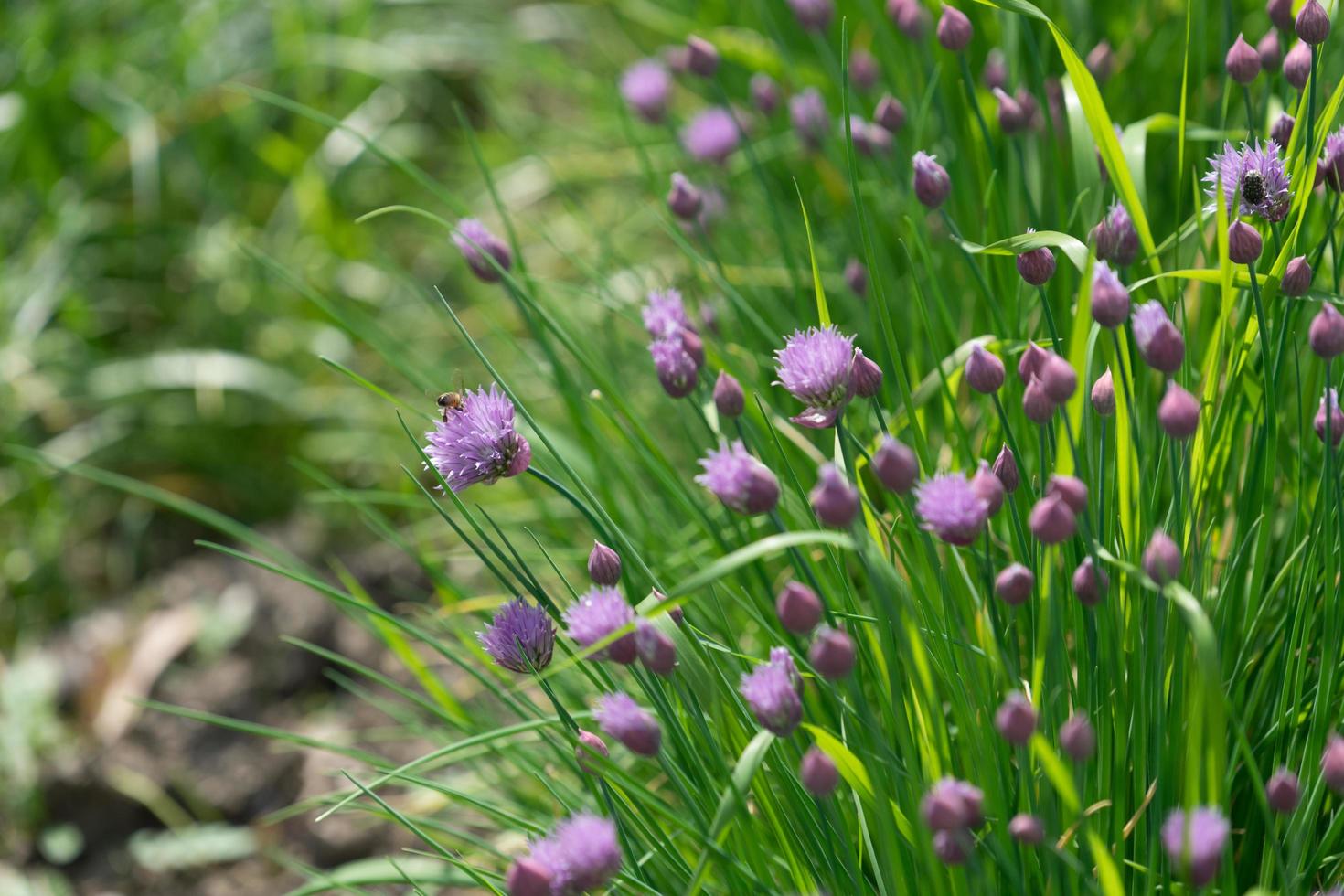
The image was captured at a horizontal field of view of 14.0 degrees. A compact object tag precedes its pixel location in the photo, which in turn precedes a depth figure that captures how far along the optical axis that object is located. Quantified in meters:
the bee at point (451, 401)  1.78
